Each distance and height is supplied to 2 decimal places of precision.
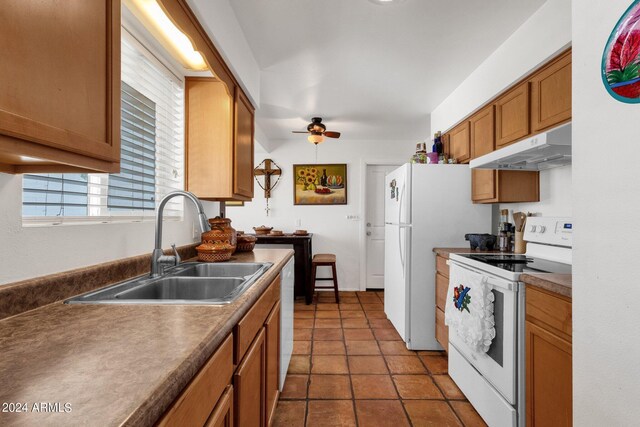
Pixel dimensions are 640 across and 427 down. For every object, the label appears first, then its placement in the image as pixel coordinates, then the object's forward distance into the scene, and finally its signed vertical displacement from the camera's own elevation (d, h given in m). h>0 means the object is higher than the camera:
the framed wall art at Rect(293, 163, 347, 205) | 4.89 +0.48
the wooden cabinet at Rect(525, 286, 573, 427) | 1.24 -0.59
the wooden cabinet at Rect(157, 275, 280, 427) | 0.67 -0.48
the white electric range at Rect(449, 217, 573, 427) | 1.54 -0.51
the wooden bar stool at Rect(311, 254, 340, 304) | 4.16 -0.62
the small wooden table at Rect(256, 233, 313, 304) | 4.25 -0.49
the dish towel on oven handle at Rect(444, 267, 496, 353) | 1.74 -0.54
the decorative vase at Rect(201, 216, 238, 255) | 1.93 -0.14
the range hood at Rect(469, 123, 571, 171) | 1.49 +0.36
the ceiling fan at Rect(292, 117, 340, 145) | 3.75 +1.00
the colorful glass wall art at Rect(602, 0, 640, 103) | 0.82 +0.43
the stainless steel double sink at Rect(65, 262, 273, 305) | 1.04 -0.30
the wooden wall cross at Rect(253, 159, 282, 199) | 4.86 +0.66
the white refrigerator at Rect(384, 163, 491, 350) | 2.79 -0.07
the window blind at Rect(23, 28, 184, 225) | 1.07 +0.24
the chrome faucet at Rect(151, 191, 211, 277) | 1.46 -0.15
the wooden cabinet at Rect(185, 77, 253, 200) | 2.13 +0.52
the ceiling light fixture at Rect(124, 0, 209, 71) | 1.39 +0.90
